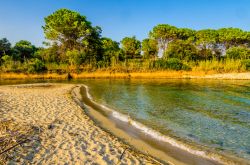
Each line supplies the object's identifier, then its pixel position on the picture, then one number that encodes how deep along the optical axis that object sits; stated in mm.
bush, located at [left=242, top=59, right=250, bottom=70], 26025
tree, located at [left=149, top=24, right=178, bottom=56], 35036
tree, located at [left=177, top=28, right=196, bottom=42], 35285
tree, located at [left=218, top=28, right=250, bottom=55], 34601
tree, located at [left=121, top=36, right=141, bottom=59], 38120
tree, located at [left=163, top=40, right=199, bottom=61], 32199
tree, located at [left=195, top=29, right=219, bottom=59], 34664
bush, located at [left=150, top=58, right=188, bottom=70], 26277
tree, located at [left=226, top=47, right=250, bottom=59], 31247
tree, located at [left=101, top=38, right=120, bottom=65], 27718
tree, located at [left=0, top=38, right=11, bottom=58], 29031
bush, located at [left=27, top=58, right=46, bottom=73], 24082
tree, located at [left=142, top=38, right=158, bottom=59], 35885
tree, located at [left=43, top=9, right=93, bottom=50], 28783
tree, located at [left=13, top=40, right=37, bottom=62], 31702
